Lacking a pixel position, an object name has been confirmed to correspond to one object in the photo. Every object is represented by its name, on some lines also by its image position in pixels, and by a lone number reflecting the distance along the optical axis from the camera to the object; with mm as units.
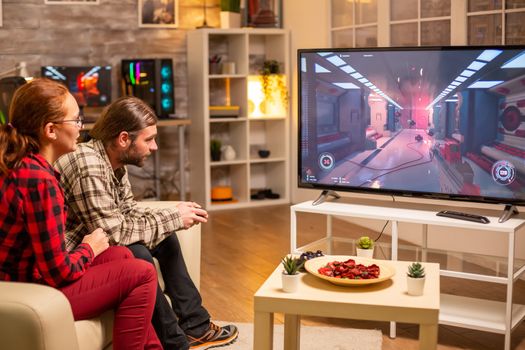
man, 2857
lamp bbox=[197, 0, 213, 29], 6781
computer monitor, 6355
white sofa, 2197
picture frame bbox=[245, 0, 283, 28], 6848
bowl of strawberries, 2607
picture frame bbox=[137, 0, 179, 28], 6891
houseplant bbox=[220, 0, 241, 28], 6746
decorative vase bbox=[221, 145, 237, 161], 6789
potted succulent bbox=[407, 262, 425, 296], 2541
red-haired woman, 2316
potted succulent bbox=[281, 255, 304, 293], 2572
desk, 6426
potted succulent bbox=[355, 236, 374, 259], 3094
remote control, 3329
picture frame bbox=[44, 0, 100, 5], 6613
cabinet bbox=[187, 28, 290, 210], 6668
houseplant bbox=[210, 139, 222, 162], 6742
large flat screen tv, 3369
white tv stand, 3248
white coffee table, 2465
